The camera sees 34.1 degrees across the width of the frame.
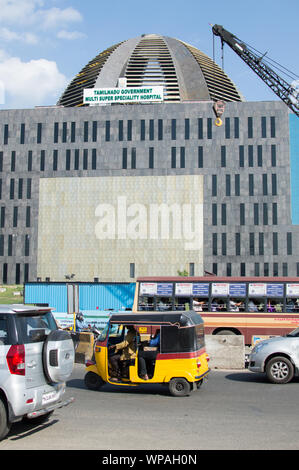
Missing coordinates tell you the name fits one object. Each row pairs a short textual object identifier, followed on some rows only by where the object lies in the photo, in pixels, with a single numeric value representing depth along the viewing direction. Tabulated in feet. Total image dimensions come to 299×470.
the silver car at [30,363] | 23.70
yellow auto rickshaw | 37.86
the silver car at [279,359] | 42.47
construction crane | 188.34
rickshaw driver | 39.29
